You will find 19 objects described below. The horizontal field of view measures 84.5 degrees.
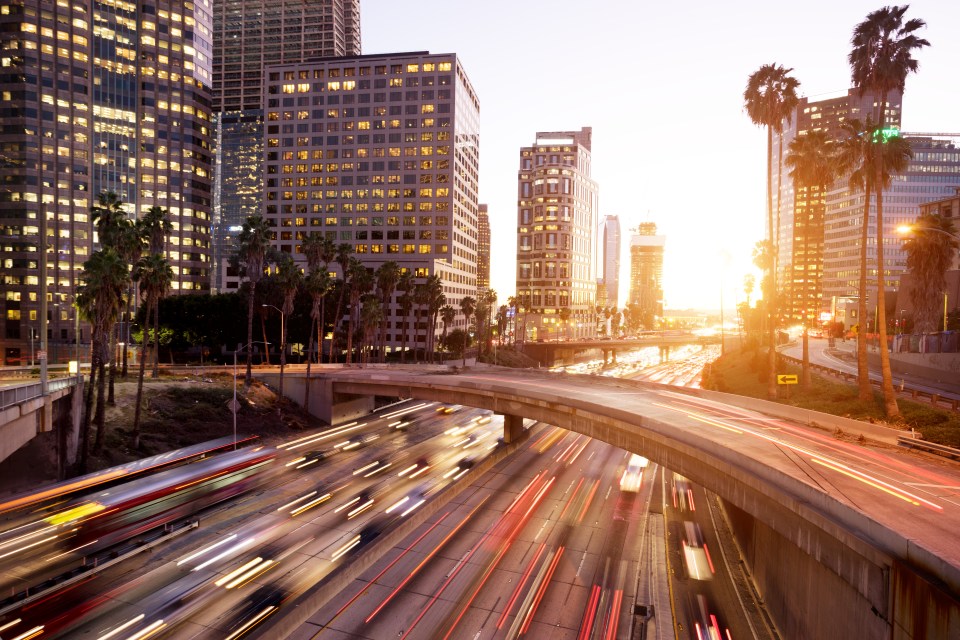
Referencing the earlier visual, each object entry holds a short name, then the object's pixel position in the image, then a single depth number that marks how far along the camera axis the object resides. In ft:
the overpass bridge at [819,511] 49.06
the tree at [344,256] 288.30
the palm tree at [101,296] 141.69
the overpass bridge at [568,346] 485.15
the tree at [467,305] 438.36
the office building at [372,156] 500.74
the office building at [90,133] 403.54
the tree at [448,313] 405.68
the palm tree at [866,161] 127.24
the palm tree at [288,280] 237.25
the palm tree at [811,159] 173.27
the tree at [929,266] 197.16
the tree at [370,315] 288.10
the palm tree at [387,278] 315.99
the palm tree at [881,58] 124.16
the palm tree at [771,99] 172.65
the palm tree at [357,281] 293.70
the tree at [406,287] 346.91
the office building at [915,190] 555.28
